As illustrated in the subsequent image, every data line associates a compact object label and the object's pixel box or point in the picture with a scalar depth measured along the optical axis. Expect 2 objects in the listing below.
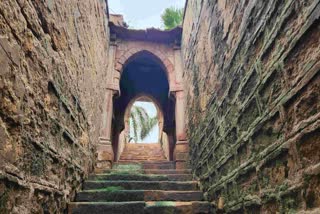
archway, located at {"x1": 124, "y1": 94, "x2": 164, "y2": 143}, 10.29
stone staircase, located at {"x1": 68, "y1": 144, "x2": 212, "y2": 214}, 3.10
